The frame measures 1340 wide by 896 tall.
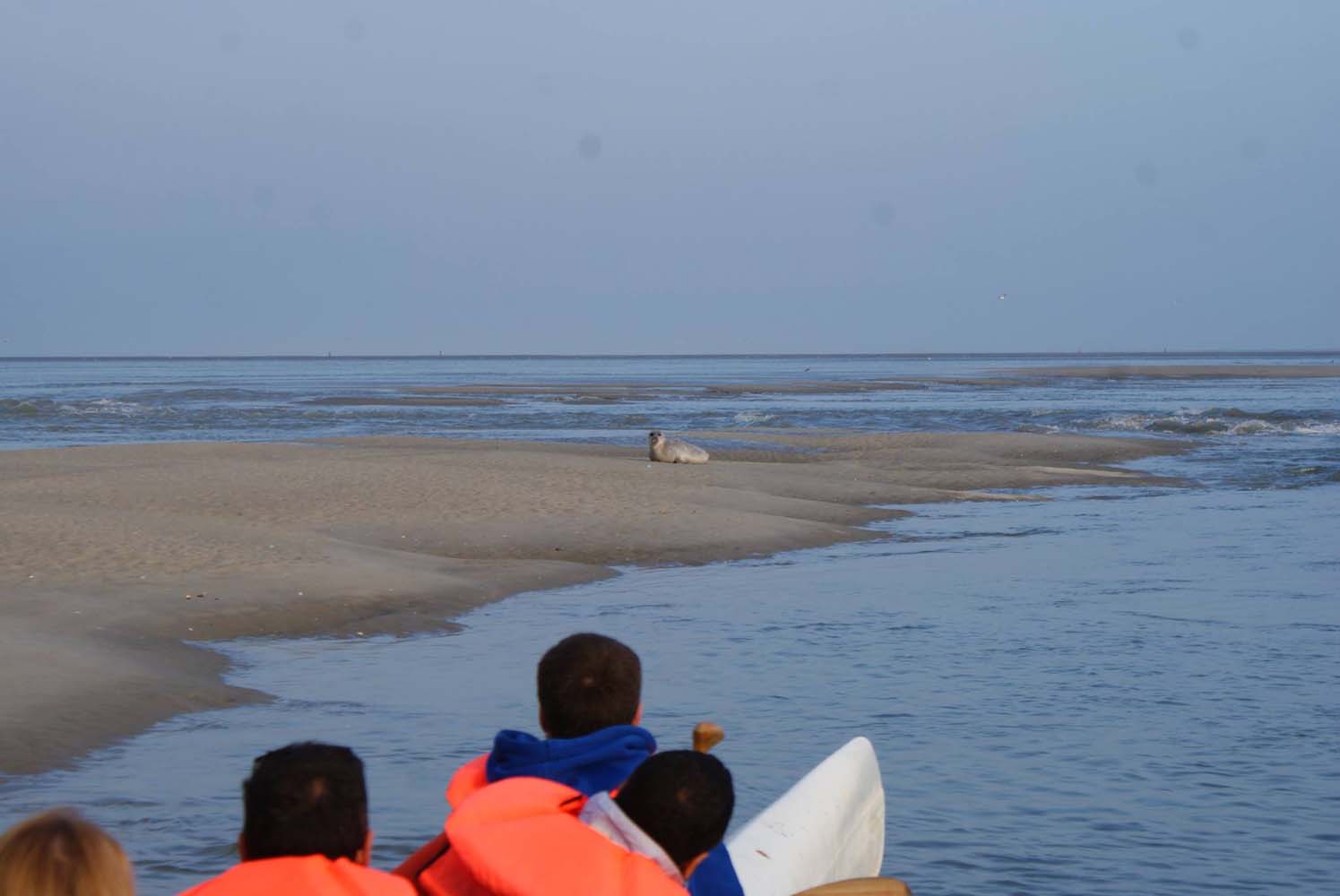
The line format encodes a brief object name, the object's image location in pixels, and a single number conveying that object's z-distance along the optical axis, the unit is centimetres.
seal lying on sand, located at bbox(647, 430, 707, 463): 5187
